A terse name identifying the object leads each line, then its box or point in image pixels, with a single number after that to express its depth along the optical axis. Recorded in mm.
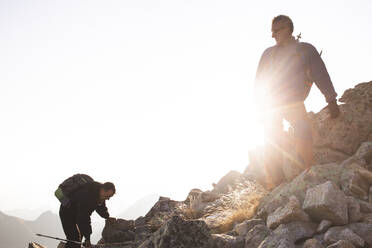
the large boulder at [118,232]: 7574
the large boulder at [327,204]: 3953
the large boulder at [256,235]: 4098
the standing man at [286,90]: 5703
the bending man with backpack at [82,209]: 6484
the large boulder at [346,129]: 6270
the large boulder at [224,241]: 4059
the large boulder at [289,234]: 3710
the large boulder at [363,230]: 3525
